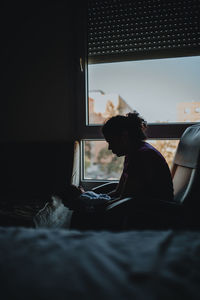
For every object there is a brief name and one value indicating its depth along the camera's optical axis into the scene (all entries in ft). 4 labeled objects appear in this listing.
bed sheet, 1.50
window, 7.09
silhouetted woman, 4.34
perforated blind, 7.00
